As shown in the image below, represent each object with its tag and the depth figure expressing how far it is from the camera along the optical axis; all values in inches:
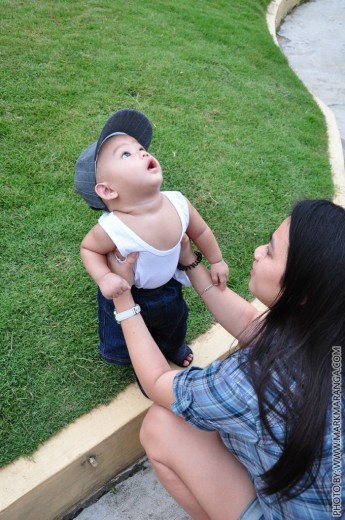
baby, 63.1
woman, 48.8
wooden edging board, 66.8
